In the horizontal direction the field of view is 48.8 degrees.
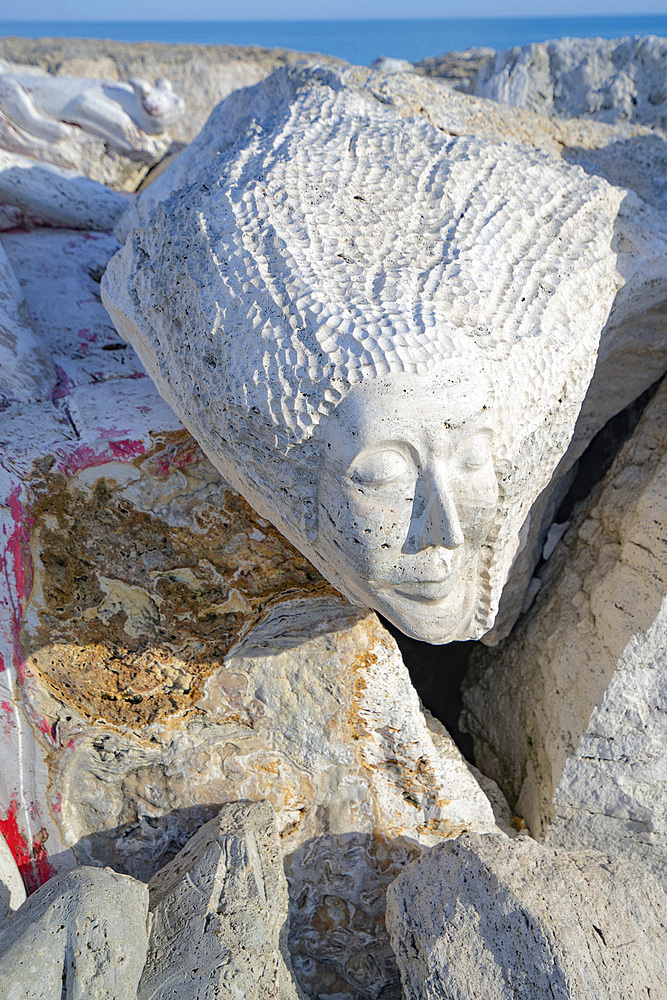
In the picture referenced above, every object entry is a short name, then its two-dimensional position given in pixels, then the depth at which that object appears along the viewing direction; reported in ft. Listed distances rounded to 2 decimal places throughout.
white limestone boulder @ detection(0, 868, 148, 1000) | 2.95
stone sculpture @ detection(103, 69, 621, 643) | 2.88
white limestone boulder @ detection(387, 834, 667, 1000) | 2.96
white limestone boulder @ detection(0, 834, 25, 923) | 3.76
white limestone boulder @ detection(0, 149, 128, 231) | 6.57
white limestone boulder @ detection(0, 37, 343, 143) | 15.33
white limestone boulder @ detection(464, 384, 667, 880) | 4.18
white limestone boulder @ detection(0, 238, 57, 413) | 4.46
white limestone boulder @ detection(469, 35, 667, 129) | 7.13
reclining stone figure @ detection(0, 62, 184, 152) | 10.49
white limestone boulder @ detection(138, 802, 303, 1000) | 3.16
